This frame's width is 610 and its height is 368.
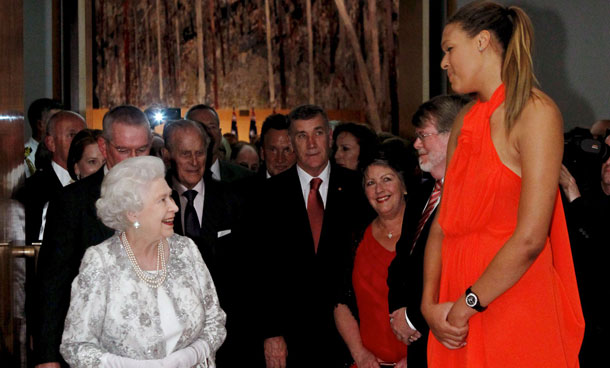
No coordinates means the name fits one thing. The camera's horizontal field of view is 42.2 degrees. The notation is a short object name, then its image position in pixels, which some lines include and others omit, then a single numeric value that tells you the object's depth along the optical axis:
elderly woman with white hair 2.68
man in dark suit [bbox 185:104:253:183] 5.57
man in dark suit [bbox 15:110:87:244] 4.14
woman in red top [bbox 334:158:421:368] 3.35
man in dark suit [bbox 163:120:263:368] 4.03
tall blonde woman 2.14
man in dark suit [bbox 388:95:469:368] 2.85
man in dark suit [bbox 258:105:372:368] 3.79
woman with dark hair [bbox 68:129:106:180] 4.48
